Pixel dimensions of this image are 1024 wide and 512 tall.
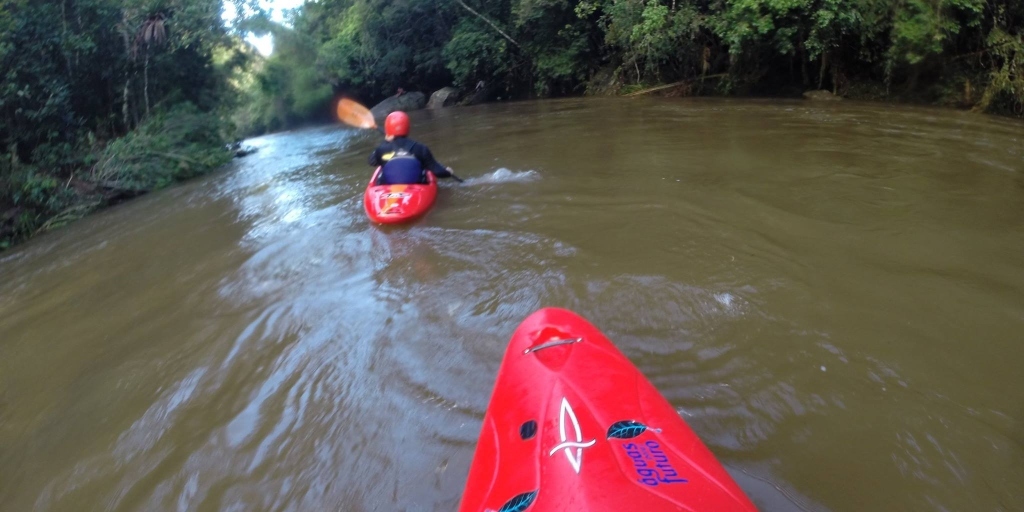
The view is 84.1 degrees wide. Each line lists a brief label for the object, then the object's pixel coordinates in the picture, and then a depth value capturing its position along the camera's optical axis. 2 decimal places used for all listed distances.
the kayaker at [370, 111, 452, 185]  5.45
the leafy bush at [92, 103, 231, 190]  9.48
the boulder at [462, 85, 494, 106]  18.50
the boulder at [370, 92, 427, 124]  20.06
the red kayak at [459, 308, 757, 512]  1.46
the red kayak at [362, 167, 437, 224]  5.15
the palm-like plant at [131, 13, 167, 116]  10.95
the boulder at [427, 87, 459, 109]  18.77
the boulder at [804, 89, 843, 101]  10.11
